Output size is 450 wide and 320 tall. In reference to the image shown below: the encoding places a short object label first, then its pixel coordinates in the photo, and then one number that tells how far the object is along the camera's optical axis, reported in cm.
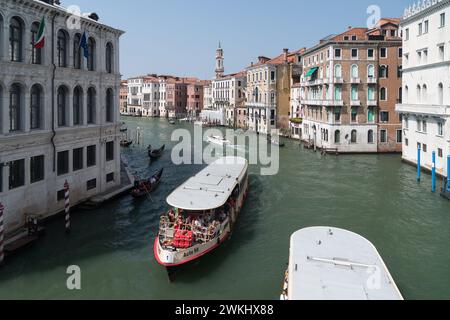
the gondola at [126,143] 4221
